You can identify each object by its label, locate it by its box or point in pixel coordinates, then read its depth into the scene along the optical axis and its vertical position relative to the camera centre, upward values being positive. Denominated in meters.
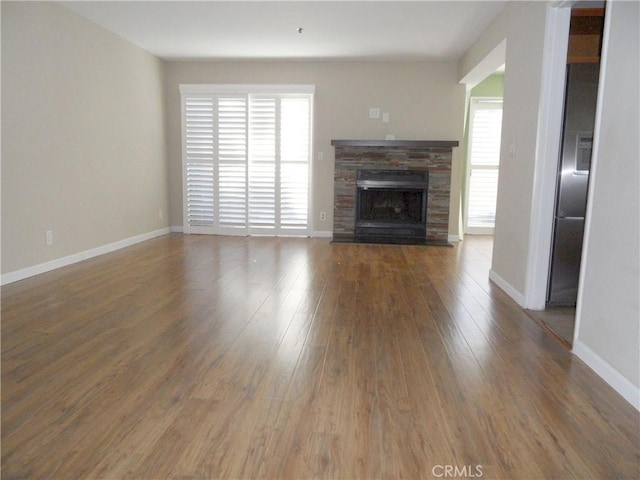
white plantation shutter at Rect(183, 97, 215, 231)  6.26 +0.05
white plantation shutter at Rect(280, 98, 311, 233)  6.14 +0.08
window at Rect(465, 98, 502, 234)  6.77 +0.14
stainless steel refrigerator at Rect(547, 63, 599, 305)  2.88 -0.04
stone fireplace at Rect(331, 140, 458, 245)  6.02 -0.28
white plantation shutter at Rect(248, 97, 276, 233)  6.15 +0.05
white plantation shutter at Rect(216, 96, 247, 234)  6.17 +0.04
